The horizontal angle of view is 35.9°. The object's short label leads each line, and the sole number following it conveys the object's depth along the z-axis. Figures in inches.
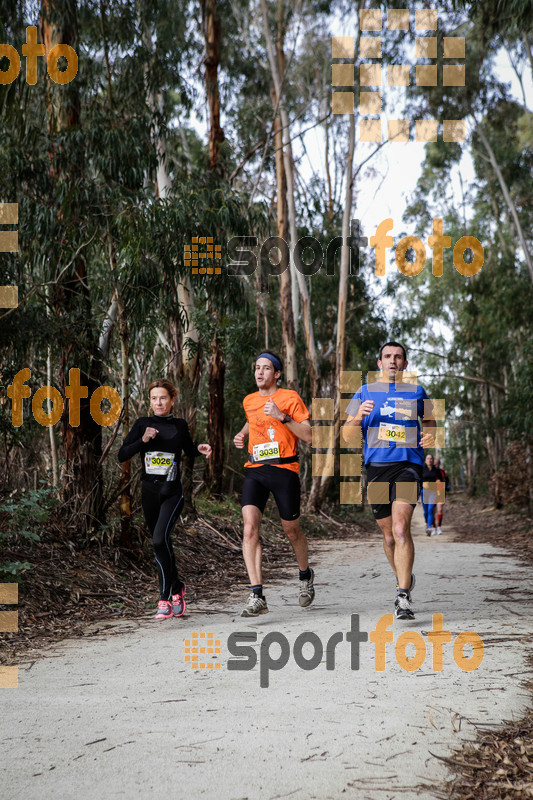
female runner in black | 237.8
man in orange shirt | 239.3
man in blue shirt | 229.0
